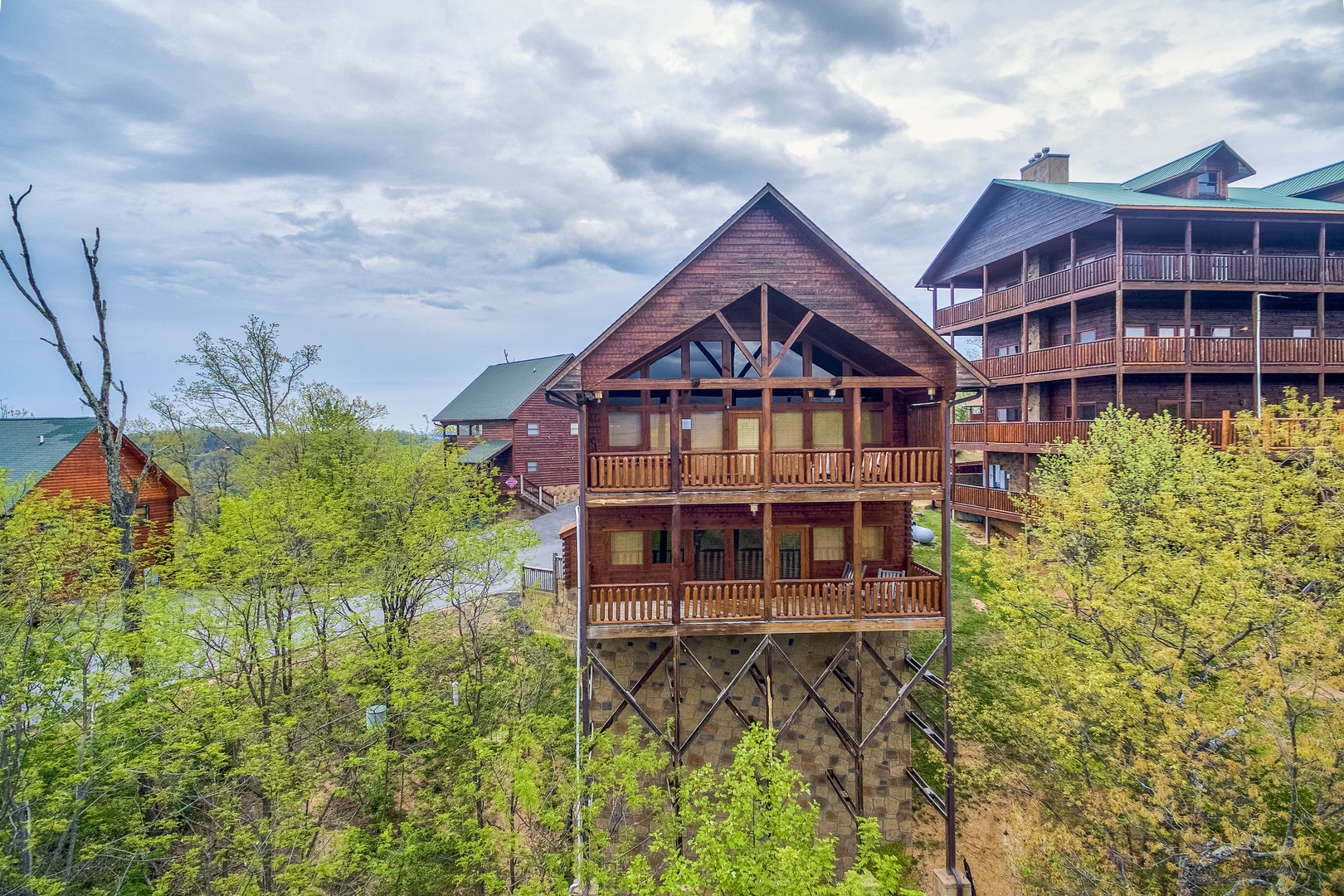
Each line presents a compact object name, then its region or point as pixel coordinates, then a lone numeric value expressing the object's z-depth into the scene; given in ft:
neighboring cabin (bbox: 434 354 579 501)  131.13
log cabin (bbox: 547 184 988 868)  38.24
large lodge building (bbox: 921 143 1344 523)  72.90
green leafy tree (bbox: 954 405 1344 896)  27.45
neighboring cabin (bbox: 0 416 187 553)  72.43
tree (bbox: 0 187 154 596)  44.75
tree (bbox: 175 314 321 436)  92.07
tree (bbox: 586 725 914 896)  21.66
